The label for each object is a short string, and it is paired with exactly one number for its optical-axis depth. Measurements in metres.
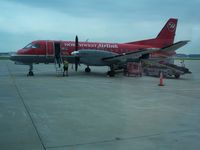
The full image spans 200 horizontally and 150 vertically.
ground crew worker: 22.08
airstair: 22.83
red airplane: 22.22
